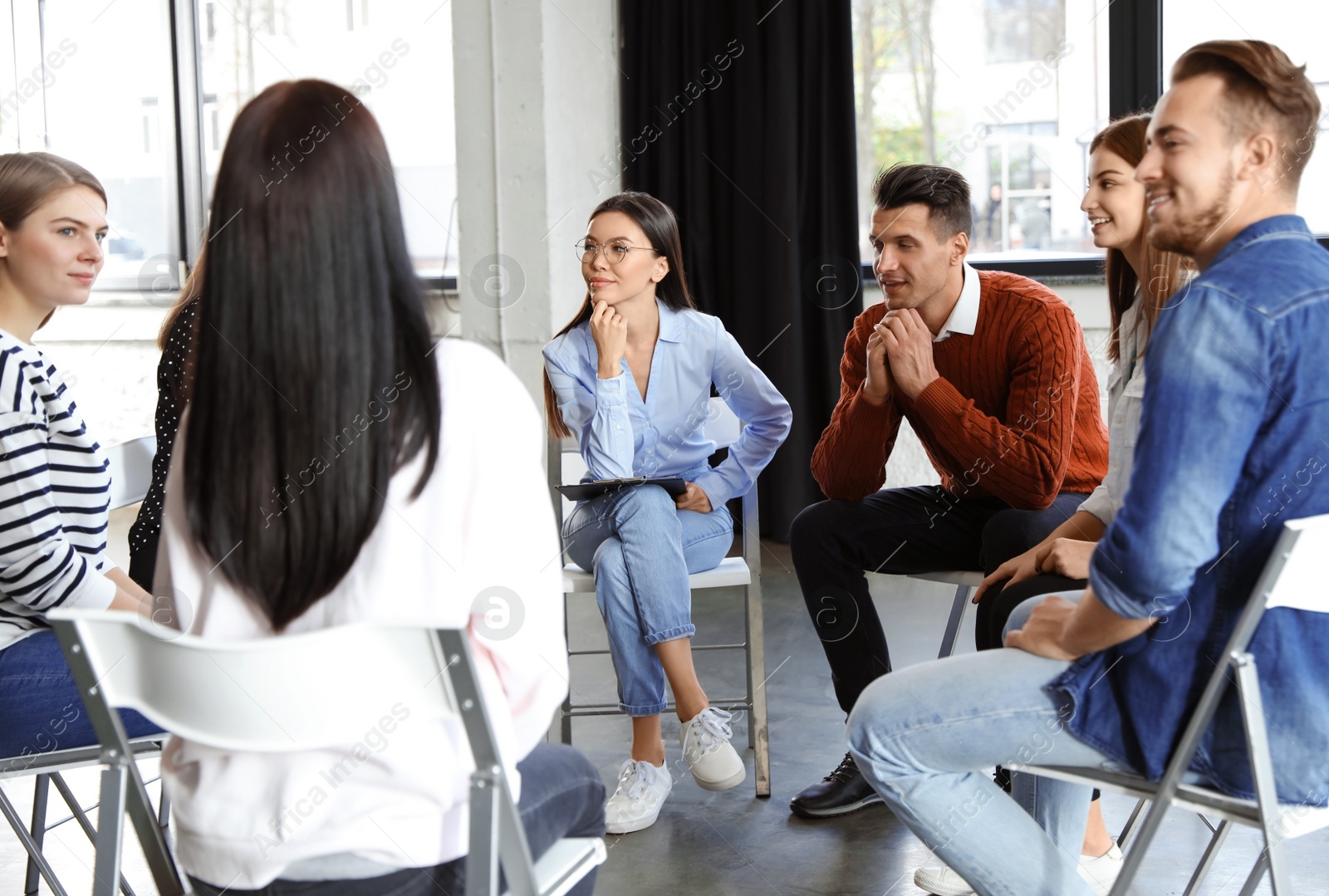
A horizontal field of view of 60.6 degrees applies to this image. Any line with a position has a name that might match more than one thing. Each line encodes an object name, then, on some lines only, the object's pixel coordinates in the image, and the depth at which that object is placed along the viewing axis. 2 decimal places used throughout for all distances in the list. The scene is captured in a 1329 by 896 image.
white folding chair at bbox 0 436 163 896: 1.47
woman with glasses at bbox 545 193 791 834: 2.05
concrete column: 4.12
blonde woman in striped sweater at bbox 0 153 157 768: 1.40
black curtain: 4.15
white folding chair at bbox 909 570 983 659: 2.10
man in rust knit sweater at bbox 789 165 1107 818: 1.98
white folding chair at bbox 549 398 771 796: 2.12
